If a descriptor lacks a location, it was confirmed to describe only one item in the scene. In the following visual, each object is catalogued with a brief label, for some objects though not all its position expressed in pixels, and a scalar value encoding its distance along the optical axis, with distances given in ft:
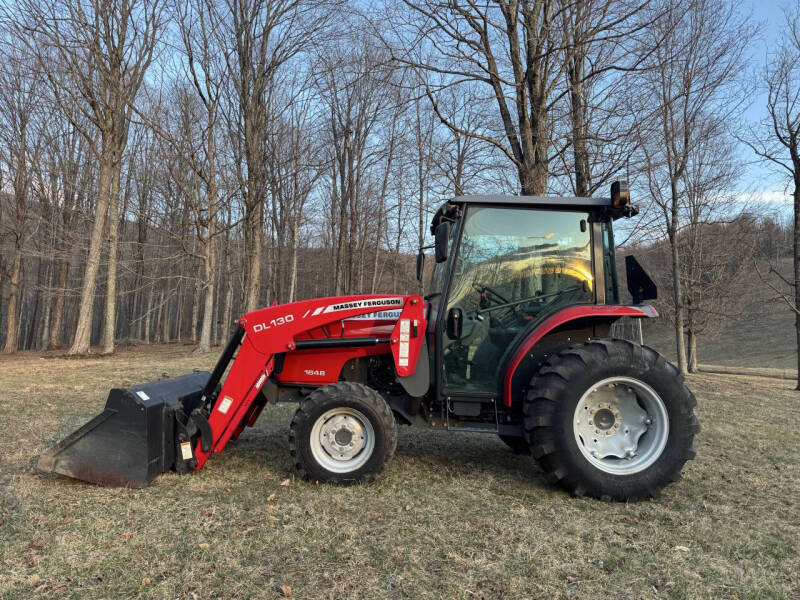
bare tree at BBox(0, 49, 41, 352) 59.93
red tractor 11.32
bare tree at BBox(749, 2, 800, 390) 35.04
